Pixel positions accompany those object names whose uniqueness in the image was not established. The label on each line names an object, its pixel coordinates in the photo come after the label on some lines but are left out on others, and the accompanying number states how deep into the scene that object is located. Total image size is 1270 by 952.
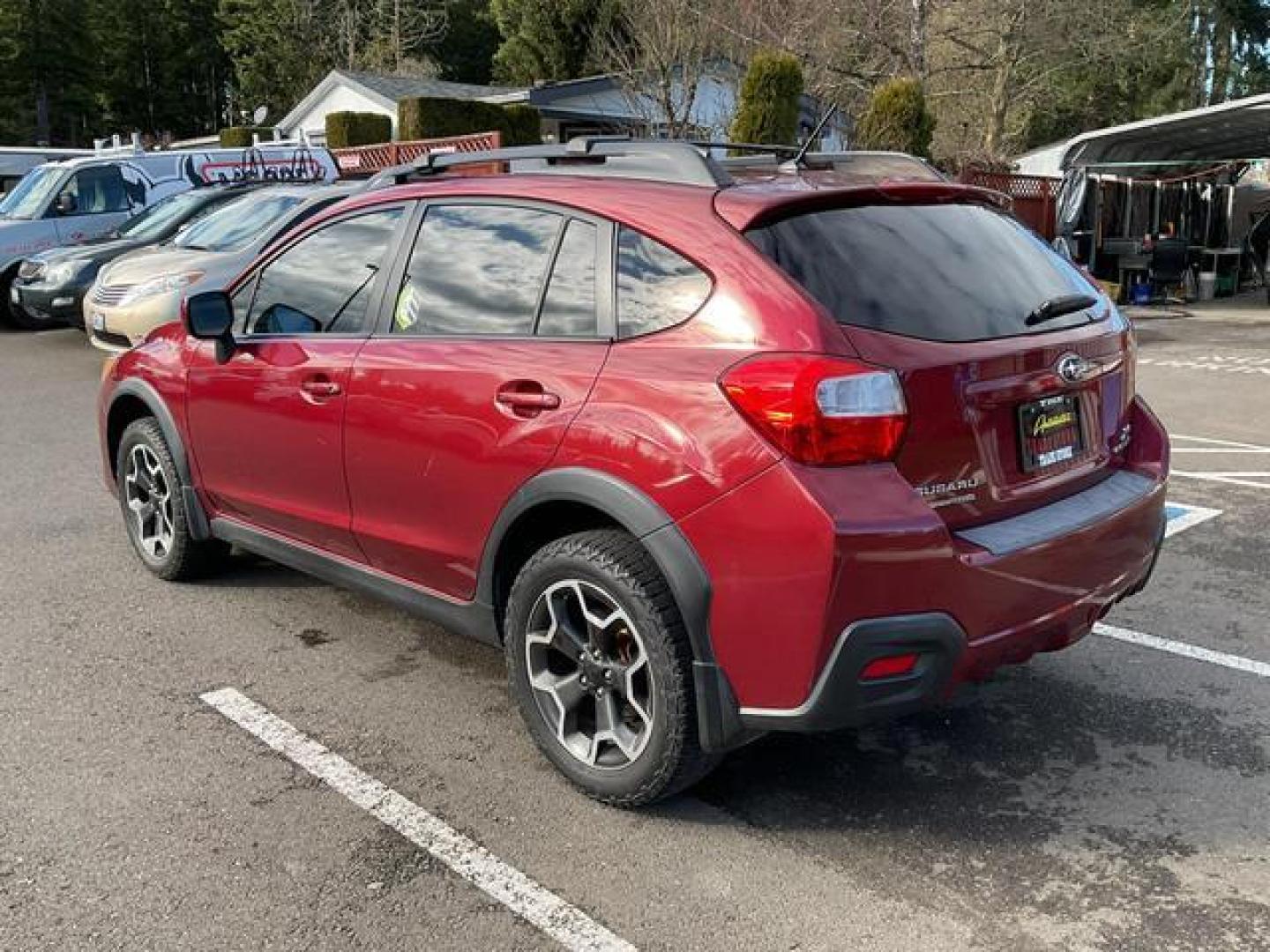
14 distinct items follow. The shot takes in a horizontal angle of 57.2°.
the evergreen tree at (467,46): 53.12
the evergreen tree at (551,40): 36.75
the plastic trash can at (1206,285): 20.52
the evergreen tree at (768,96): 17.34
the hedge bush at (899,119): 18.00
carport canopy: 19.11
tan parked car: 9.59
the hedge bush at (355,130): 24.23
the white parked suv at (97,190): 14.42
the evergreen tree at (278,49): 47.97
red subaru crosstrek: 2.71
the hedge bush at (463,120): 20.91
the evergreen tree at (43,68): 54.59
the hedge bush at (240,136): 32.78
